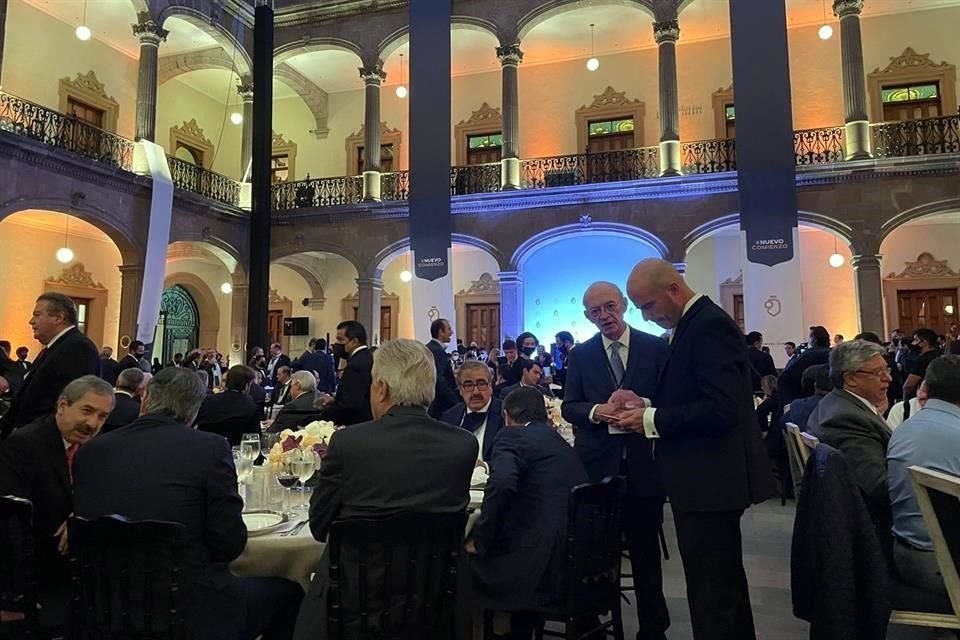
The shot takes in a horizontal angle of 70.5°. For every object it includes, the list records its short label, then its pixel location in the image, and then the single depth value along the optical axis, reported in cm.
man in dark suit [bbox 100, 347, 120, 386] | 884
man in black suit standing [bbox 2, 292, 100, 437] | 362
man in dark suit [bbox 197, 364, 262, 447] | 517
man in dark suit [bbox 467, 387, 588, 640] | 272
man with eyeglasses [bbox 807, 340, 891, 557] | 277
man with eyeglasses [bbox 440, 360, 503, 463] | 418
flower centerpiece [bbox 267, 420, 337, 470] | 318
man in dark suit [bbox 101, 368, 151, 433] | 432
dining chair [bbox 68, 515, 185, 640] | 204
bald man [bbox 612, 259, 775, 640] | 238
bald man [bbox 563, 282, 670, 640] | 312
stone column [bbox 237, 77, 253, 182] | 1521
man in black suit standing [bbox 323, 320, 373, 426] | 494
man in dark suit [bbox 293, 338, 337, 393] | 908
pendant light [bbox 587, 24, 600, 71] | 1366
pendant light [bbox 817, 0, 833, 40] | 1203
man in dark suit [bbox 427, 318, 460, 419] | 548
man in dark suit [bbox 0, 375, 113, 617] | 257
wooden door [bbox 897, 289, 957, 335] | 1345
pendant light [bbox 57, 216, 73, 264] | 1148
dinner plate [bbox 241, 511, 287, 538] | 256
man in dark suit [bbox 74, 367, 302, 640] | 218
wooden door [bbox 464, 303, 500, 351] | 1630
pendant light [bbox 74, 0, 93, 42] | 1117
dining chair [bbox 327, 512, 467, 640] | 202
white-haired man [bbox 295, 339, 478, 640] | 209
